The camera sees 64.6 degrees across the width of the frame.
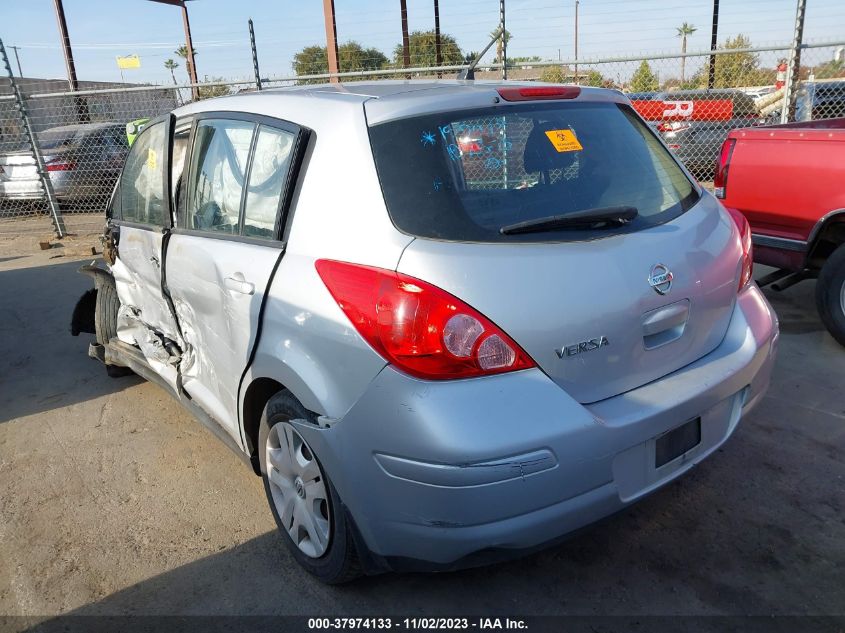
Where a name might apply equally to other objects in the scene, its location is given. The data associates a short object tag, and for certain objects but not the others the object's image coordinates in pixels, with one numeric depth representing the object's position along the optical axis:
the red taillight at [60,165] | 11.29
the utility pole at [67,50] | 16.62
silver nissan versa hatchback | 1.98
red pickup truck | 4.45
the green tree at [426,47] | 24.66
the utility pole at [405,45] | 14.15
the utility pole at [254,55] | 9.27
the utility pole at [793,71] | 7.09
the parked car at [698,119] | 10.15
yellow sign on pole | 10.61
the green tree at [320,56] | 27.67
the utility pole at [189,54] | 11.14
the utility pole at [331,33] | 13.35
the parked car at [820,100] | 8.48
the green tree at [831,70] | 9.24
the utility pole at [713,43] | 12.79
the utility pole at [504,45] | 7.88
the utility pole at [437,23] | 16.20
